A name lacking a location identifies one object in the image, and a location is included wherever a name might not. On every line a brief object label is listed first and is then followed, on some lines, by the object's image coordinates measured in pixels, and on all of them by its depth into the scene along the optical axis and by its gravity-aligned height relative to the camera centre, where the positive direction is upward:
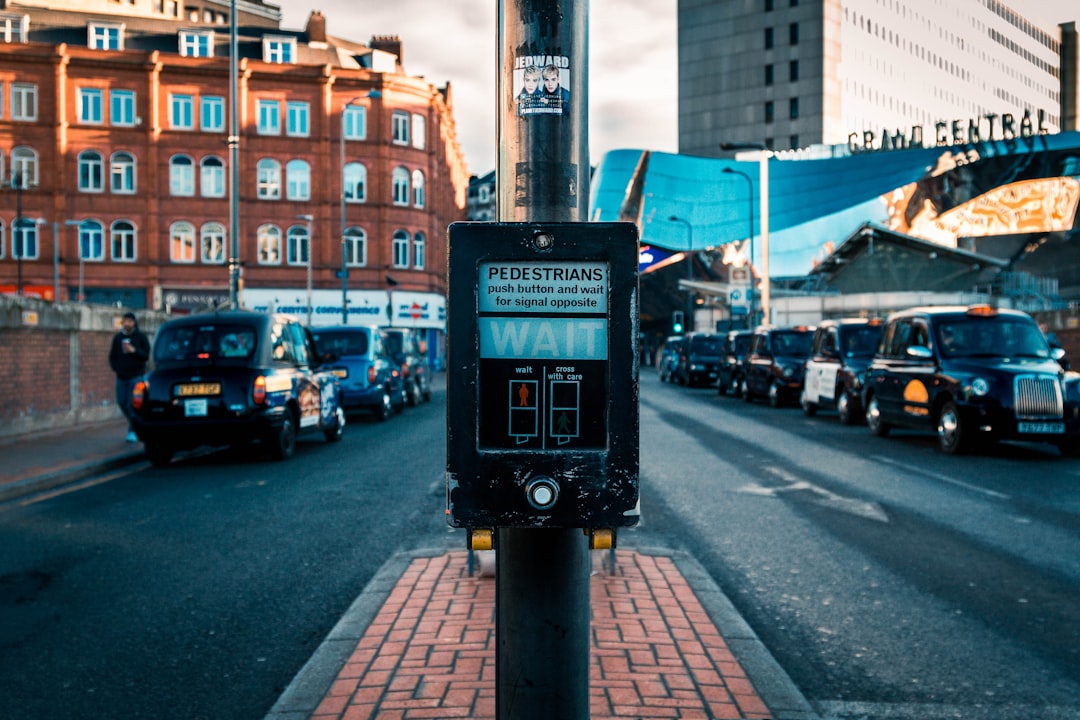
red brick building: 49.47 +8.83
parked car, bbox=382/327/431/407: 24.05 -0.39
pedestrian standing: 14.66 -0.16
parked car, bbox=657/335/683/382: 41.00 -0.71
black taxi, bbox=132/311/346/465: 12.02 -0.54
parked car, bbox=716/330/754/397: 29.88 -0.58
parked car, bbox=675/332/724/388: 36.59 -0.61
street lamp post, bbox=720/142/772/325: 36.72 +4.02
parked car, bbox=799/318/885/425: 18.92 -0.48
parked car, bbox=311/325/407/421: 19.50 -0.45
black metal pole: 2.60 +0.34
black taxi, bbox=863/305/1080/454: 12.64 -0.54
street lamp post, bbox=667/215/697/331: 78.94 +5.80
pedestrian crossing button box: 2.49 -0.09
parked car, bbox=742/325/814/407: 24.38 -0.56
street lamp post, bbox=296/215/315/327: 51.22 +5.18
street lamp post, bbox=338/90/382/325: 43.40 +2.66
